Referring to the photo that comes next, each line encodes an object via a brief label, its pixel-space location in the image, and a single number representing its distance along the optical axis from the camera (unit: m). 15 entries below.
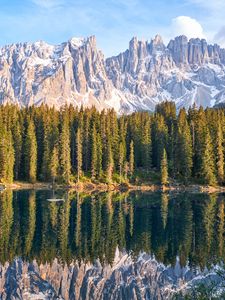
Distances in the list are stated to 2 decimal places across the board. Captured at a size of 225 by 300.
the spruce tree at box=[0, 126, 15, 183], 111.25
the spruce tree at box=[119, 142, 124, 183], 118.11
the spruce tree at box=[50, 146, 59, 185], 113.87
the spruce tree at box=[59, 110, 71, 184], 114.88
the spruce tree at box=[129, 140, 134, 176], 118.81
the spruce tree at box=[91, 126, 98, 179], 118.67
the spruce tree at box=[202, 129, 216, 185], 111.31
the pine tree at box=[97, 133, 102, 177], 119.50
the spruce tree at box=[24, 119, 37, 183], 115.06
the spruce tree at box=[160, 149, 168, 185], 112.68
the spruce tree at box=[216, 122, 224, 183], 112.94
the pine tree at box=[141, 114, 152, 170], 123.56
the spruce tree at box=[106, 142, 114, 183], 116.74
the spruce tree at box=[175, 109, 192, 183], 115.44
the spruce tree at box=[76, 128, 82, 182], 117.03
